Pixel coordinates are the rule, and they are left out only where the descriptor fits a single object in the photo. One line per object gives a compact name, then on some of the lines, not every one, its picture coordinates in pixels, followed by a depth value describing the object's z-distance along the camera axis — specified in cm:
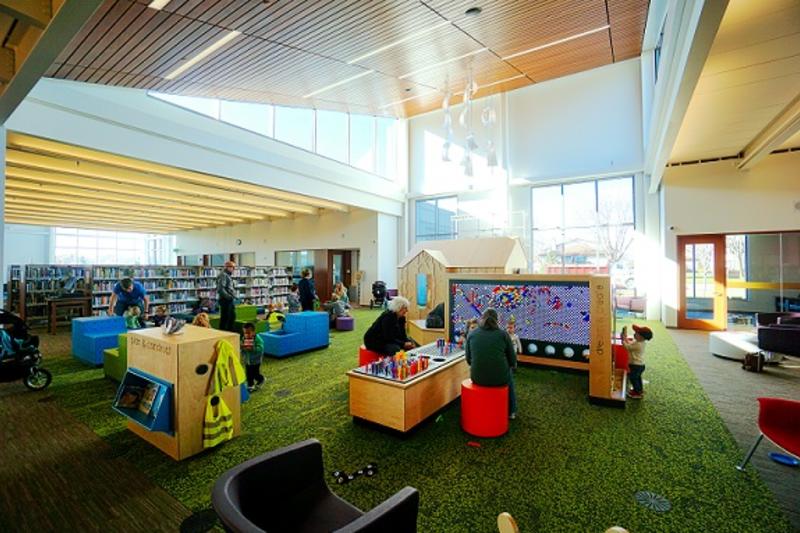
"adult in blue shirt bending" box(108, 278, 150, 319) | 657
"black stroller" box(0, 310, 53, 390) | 434
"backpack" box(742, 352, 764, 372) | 529
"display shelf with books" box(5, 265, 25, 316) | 979
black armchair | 122
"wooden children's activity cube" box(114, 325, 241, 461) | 297
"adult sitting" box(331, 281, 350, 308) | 928
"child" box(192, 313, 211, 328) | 498
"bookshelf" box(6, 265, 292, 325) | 932
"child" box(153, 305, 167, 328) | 667
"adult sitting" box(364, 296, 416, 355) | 462
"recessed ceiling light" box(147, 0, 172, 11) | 407
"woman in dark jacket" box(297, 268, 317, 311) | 844
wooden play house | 935
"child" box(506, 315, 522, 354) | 519
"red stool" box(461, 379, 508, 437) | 330
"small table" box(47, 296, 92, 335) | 857
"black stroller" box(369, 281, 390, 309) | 1348
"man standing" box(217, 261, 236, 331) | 664
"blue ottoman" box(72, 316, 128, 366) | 564
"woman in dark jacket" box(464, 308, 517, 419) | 335
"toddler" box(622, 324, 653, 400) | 429
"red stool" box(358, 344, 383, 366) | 475
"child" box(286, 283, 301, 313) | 951
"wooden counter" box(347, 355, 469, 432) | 327
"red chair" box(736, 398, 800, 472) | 248
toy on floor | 267
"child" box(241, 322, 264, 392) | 444
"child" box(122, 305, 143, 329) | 606
